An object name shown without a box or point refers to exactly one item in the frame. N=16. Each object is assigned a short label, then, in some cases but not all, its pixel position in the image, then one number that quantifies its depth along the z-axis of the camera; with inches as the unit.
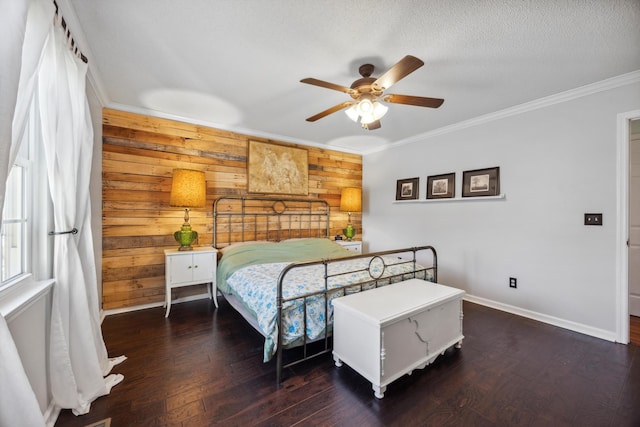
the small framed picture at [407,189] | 163.0
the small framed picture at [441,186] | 144.1
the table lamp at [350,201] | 179.0
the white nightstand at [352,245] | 174.6
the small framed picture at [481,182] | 126.7
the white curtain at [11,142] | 35.9
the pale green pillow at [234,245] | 131.4
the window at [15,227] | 51.5
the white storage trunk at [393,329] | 66.0
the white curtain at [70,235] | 58.2
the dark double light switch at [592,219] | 97.6
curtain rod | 62.6
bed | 75.9
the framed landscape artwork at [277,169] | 153.3
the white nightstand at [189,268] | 116.4
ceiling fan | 76.1
